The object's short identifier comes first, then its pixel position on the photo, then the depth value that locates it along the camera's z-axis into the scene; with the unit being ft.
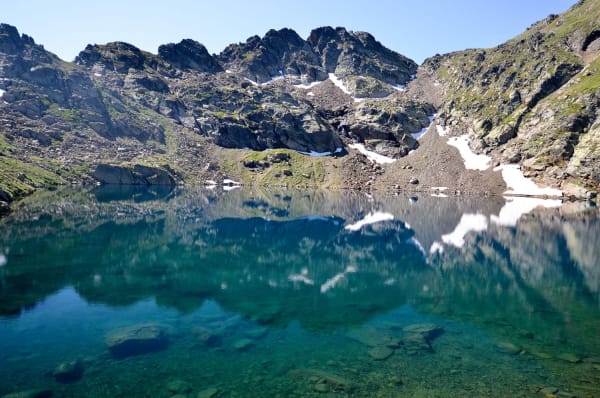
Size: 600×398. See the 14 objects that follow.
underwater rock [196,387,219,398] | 46.18
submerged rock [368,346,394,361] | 58.65
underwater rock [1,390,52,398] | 43.80
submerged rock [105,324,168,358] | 57.67
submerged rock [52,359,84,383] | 48.54
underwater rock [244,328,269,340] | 65.67
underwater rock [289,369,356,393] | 49.14
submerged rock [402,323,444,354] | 62.38
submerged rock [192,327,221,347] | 62.33
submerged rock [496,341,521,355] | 61.37
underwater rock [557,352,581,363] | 57.31
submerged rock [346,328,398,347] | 64.21
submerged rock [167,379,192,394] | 46.76
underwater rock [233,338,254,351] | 60.59
